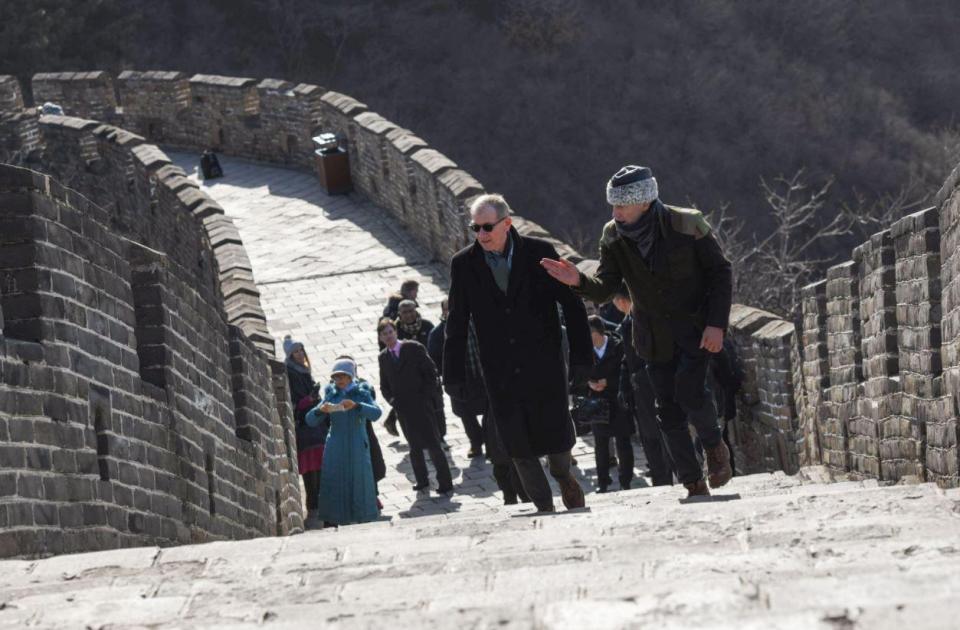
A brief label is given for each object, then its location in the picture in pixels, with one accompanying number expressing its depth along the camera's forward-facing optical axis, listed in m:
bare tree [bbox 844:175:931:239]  45.34
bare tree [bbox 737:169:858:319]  27.62
